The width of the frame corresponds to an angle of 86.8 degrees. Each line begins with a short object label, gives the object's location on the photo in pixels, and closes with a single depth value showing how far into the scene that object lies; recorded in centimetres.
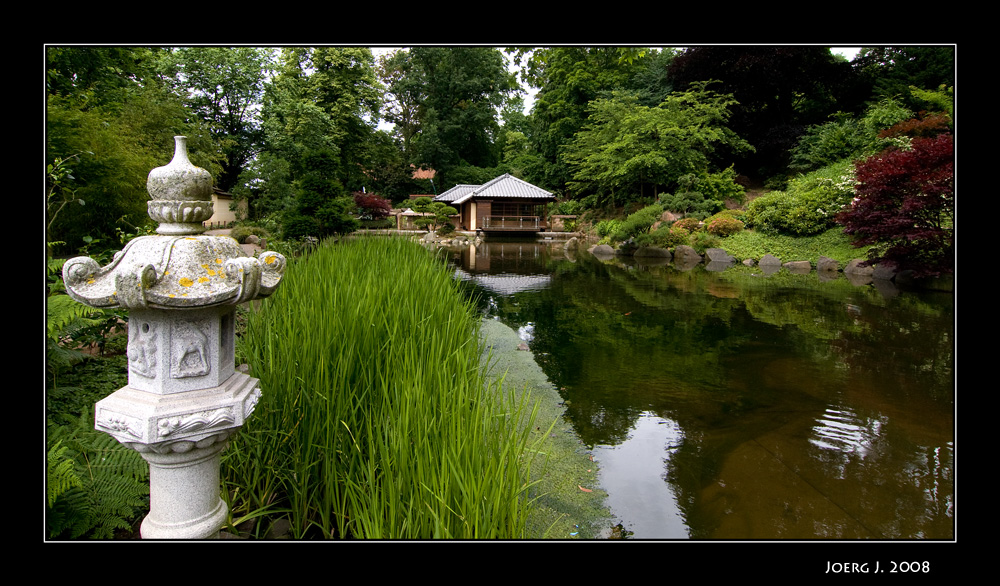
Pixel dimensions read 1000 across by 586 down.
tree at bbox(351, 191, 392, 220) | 2495
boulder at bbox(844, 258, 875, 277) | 1189
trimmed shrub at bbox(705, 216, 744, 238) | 1598
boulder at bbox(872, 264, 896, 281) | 1096
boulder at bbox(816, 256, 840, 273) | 1276
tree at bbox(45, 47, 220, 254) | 452
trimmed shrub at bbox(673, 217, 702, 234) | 1703
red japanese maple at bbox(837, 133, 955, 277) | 923
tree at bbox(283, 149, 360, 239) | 985
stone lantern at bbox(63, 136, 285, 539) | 139
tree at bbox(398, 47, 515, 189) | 3172
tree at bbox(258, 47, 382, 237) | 1012
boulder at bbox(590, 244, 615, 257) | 1833
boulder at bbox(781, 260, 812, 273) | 1318
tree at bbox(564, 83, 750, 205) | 2053
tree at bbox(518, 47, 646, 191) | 2542
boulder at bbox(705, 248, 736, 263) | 1484
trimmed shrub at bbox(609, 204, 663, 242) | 1805
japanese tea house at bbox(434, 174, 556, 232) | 2598
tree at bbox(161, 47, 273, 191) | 2133
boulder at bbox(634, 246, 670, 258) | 1647
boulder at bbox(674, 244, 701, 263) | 1551
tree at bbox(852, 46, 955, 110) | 1891
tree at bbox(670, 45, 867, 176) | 2081
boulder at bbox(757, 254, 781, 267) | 1391
